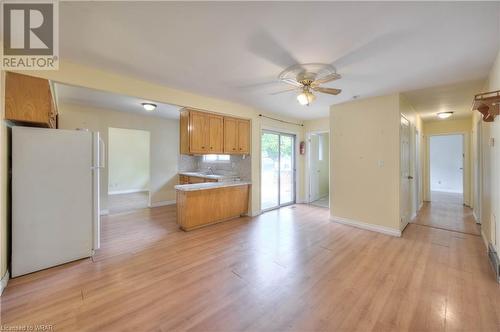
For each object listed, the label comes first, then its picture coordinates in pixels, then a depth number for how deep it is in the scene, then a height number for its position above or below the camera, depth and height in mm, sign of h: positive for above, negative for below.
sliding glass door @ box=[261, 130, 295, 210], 5324 -80
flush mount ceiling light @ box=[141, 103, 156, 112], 4242 +1291
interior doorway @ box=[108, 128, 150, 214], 7717 +136
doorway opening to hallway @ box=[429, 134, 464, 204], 7664 +4
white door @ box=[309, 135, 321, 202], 6227 -72
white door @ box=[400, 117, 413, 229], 3719 -139
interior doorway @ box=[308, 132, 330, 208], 6234 -75
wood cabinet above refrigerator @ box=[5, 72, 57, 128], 2135 +747
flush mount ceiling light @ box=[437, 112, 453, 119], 4898 +1262
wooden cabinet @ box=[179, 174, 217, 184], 5168 -325
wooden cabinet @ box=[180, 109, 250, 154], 3857 +689
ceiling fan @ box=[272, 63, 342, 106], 2532 +1200
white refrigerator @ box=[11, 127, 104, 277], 2285 -348
